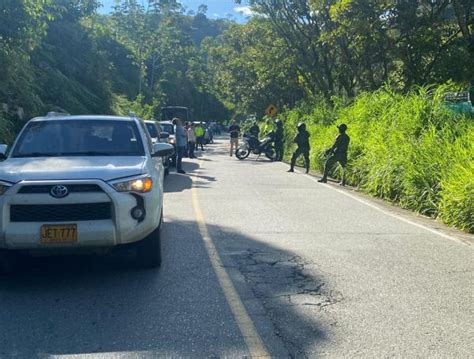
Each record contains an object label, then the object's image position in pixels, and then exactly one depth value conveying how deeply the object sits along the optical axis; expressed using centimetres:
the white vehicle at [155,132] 1833
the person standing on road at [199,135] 3675
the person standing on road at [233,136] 3141
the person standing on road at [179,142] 1948
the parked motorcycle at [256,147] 2809
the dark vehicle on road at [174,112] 4597
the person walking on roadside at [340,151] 1688
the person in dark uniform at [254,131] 3026
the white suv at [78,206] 591
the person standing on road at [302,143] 2069
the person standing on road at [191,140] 2717
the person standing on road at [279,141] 2730
